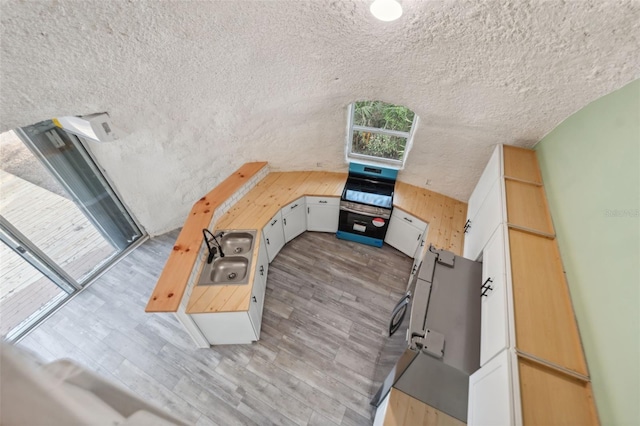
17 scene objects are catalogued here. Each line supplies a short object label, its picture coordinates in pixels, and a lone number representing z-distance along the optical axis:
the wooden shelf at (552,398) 1.03
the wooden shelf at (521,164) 2.01
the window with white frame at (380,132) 2.84
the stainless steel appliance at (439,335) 1.40
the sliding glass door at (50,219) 2.39
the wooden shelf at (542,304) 1.21
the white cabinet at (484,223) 1.82
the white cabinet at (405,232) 2.90
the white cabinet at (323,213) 3.14
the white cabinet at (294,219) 3.06
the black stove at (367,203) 3.03
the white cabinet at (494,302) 1.25
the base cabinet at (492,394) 1.03
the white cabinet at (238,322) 2.17
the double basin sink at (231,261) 2.29
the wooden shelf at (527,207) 1.69
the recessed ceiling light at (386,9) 1.45
